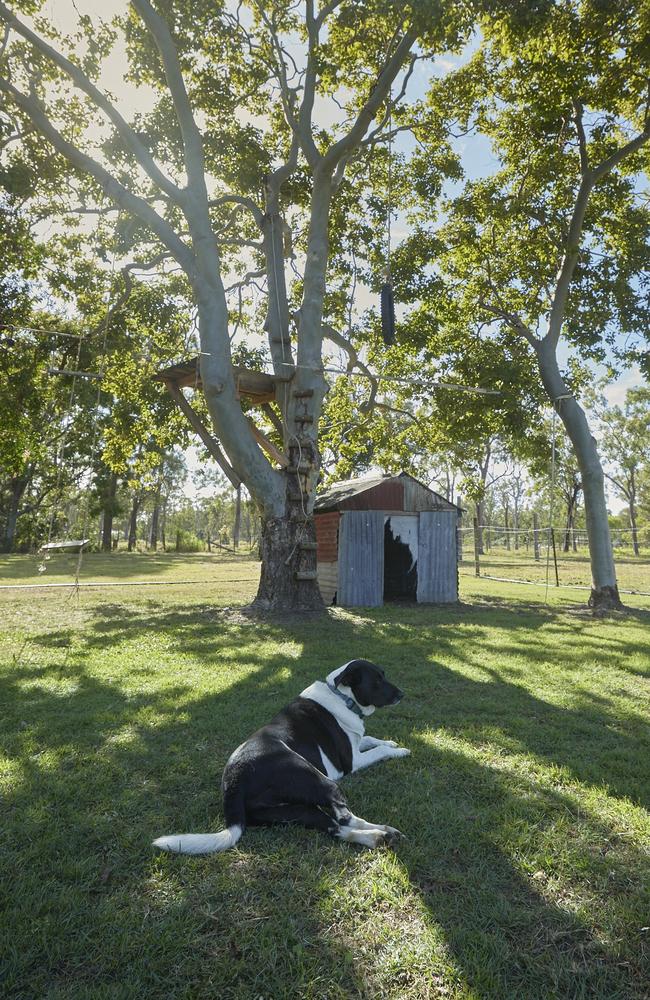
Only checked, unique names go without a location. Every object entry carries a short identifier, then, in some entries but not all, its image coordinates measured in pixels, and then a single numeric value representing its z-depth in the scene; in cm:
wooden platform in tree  1192
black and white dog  310
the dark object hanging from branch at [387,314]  800
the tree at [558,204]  1235
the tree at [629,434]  4931
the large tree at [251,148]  1096
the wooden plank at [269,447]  1216
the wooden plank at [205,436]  1215
